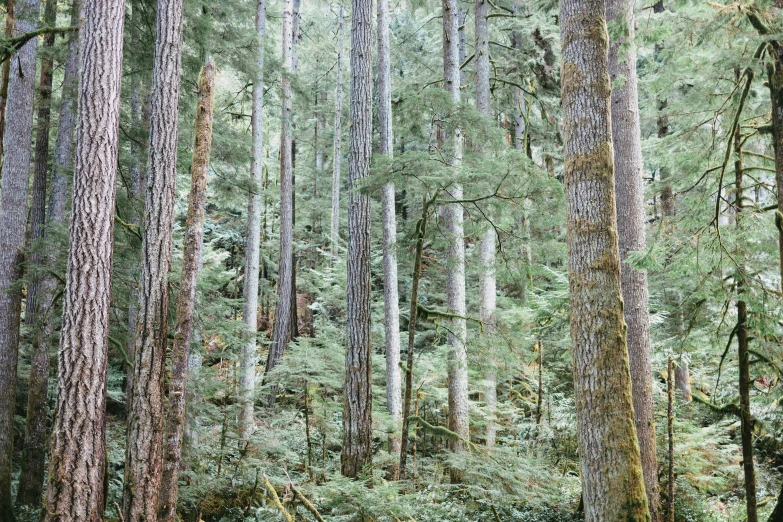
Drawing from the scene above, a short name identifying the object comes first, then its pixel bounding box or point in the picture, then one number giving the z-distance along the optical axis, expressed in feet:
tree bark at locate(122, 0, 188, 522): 18.76
